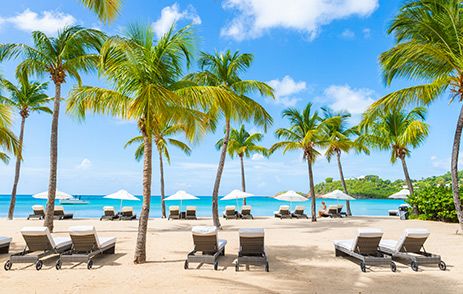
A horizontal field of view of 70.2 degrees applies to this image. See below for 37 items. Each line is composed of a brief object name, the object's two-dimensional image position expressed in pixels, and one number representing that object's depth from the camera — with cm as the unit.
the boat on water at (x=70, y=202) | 5876
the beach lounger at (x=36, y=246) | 683
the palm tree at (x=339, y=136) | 2255
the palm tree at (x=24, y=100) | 1852
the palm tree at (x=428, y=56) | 1056
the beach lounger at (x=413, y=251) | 679
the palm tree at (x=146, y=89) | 719
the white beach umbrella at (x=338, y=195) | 2236
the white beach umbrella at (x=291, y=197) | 2292
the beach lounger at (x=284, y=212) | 2108
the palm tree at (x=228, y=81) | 1394
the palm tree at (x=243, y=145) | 2542
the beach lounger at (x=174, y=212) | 2031
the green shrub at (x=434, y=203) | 1581
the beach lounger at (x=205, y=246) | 690
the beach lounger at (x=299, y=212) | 2152
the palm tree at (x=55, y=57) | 1162
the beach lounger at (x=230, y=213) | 2044
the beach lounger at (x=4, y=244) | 828
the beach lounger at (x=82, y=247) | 693
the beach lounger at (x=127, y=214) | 1967
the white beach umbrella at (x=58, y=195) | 2058
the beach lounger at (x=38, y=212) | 1975
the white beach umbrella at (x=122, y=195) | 2090
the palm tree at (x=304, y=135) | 1945
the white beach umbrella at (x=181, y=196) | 2193
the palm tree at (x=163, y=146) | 2140
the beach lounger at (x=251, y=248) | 688
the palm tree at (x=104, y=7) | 900
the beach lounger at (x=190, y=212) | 2044
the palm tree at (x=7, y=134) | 878
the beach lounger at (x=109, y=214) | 1973
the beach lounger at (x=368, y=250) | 669
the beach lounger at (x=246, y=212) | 2068
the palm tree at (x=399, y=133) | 2089
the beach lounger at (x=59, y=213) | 1945
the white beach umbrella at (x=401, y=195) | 2464
